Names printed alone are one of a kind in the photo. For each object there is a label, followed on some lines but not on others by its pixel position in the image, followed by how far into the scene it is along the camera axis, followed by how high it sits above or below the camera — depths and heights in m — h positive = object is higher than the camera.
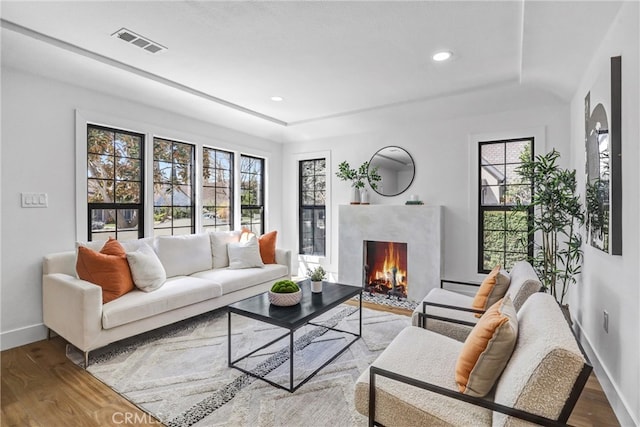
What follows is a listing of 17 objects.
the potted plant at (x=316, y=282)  3.03 -0.63
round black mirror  4.80 +0.66
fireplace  4.32 -0.32
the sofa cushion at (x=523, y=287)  2.14 -0.50
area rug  2.02 -1.20
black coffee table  2.34 -0.75
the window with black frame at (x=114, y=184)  3.59 +0.37
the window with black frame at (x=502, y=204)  4.06 +0.12
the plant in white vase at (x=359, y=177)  5.03 +0.58
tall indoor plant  2.98 +0.04
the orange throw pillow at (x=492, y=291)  2.46 -0.59
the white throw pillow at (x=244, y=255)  4.28 -0.53
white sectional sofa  2.61 -0.74
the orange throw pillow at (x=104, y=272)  2.87 -0.50
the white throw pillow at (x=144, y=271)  3.14 -0.54
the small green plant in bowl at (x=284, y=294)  2.63 -0.64
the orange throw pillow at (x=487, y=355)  1.40 -0.62
